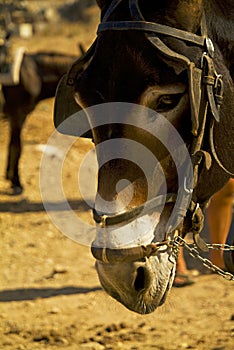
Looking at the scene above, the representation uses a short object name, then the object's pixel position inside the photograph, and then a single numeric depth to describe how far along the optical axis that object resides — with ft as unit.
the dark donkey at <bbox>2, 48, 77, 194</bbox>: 61.35
